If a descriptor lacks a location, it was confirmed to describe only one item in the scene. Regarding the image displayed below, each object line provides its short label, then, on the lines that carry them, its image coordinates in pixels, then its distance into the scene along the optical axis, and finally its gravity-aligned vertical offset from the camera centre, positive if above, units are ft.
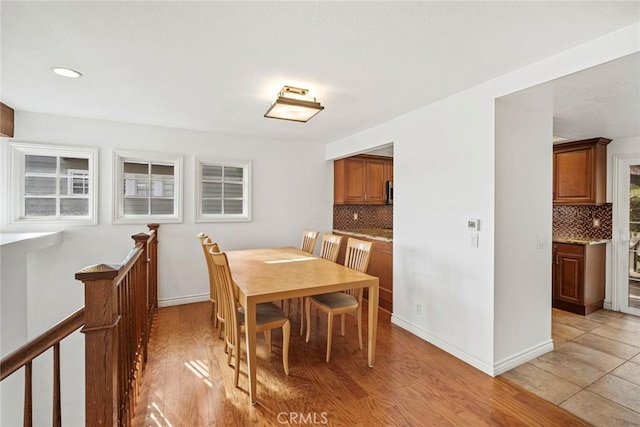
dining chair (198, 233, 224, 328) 8.00 -1.81
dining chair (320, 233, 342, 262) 11.05 -1.34
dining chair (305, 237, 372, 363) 8.71 -2.71
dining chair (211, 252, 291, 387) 7.02 -2.71
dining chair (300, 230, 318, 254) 13.04 -1.32
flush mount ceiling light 8.17 +2.89
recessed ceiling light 7.62 +3.53
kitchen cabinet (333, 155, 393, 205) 16.56 +1.84
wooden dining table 6.71 -1.81
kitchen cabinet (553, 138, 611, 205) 12.86 +1.81
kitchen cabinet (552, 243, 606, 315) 12.34 -2.68
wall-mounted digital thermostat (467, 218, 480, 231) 8.20 -0.32
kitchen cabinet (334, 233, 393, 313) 12.60 -2.48
